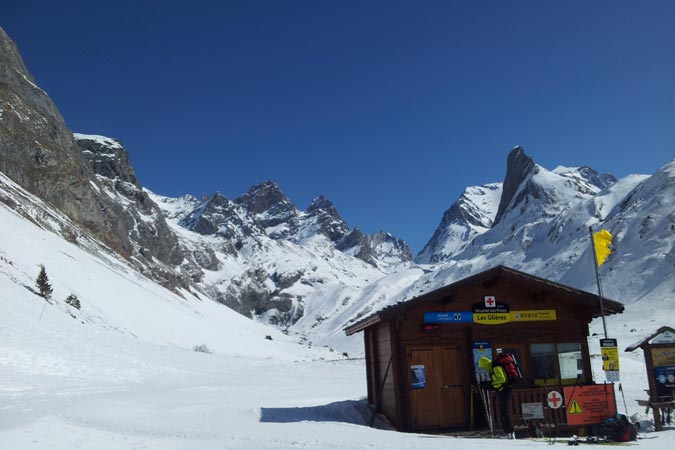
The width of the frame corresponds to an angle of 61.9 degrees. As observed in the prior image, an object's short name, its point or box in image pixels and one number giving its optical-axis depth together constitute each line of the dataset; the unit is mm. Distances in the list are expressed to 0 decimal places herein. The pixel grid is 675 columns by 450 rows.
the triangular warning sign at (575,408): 13789
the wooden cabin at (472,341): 15312
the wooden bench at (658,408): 13906
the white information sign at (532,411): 13984
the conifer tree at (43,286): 31297
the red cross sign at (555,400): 13109
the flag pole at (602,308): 15700
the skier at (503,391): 12414
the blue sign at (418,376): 15359
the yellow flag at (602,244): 17770
